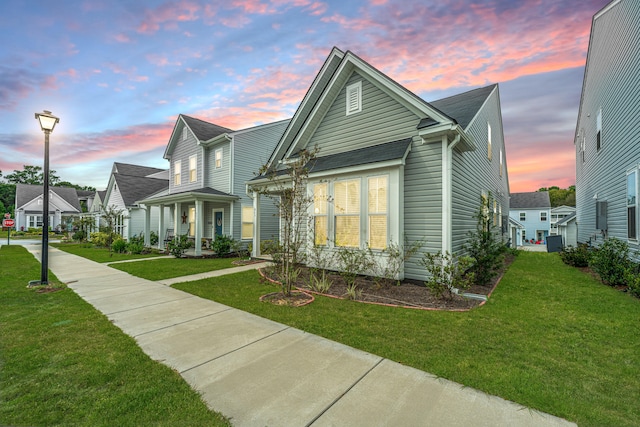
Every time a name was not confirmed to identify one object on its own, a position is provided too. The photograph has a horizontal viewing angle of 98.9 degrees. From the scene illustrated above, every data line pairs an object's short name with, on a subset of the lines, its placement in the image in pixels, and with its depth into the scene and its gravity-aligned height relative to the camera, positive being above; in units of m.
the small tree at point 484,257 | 7.27 -1.04
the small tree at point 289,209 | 6.12 +0.22
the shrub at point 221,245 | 13.38 -1.32
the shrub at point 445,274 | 5.84 -1.26
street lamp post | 6.87 +1.20
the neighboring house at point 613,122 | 7.39 +3.22
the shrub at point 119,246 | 15.50 -1.55
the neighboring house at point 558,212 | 43.11 +1.07
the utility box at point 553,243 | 19.97 -1.80
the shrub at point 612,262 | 7.19 -1.20
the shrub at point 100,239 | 19.19 -1.43
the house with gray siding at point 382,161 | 6.90 +1.58
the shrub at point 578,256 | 10.66 -1.50
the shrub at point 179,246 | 13.41 -1.34
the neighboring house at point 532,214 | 40.72 +0.71
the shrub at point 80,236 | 23.91 -1.52
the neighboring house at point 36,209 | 41.12 +1.57
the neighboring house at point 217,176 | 14.64 +2.50
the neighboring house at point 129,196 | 21.59 +1.92
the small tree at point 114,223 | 16.54 -0.08
